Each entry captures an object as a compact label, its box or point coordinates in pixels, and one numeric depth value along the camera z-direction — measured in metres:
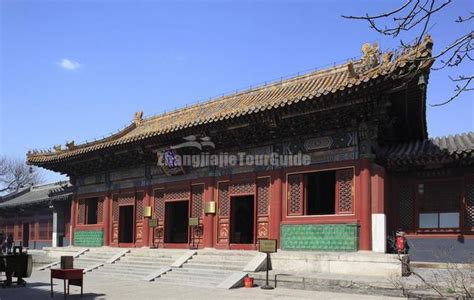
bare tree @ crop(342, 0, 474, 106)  3.29
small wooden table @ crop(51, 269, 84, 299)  9.58
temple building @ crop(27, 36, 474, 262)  11.27
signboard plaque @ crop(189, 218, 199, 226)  15.00
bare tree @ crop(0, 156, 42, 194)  51.31
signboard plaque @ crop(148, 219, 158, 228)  16.33
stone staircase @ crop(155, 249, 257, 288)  12.02
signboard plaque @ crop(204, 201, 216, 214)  14.51
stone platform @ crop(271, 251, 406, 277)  10.62
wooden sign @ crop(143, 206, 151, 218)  16.61
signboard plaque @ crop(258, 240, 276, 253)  11.14
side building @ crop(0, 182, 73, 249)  23.73
